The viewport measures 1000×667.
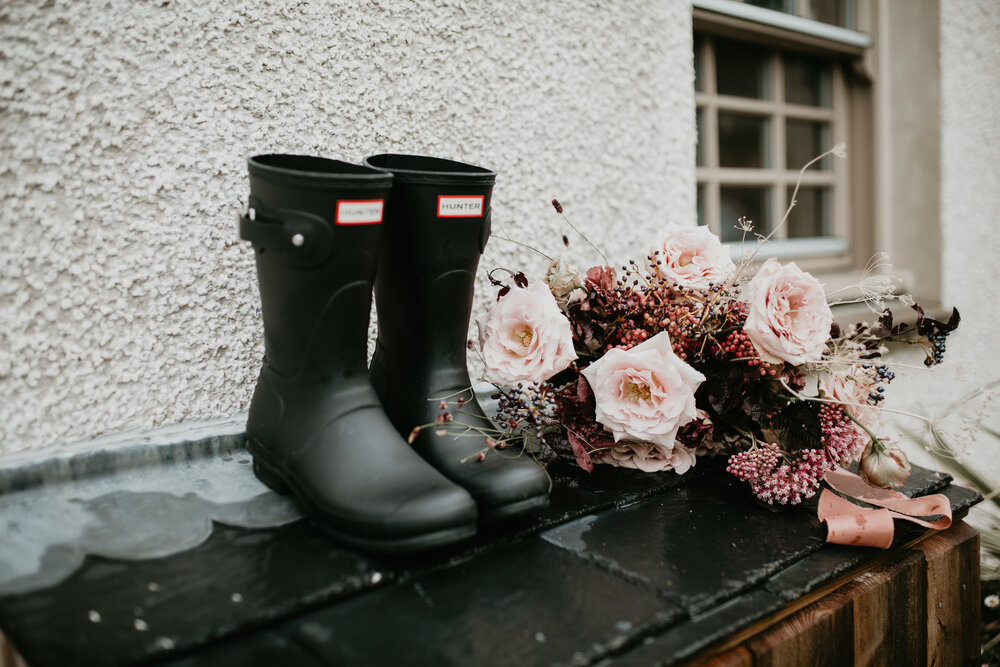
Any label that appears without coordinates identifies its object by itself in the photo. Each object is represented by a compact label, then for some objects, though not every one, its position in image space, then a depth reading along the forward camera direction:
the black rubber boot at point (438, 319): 0.87
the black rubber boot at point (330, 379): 0.76
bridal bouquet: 0.98
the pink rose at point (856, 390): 1.08
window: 2.06
